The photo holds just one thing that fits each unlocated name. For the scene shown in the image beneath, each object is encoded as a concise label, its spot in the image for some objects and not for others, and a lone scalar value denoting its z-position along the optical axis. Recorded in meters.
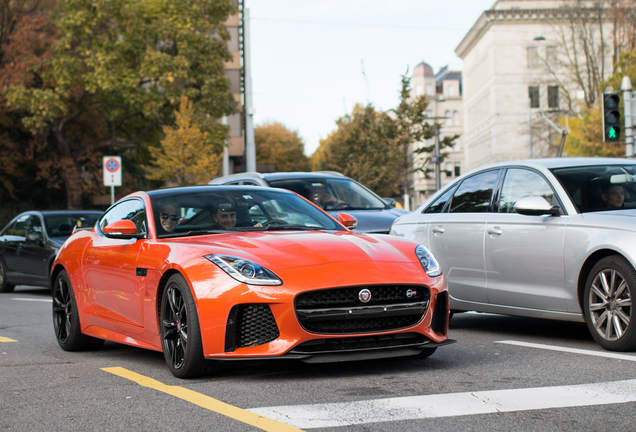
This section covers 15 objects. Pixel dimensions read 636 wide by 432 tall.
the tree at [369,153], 45.38
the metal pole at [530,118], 76.64
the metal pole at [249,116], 38.12
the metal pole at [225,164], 53.26
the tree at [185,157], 34.03
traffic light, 16.53
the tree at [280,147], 92.88
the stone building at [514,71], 82.75
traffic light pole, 16.73
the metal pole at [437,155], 38.12
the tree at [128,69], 36.00
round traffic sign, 22.66
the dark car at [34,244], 15.25
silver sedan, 6.42
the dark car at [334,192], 13.05
